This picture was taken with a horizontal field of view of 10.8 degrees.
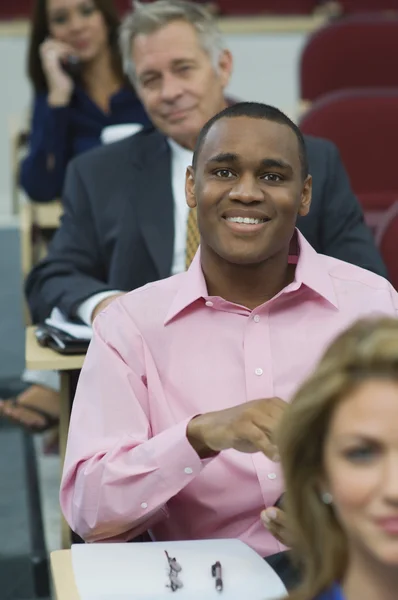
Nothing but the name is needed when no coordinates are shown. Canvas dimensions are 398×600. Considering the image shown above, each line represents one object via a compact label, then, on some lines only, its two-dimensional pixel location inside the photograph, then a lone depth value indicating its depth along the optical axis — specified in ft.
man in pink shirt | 9.40
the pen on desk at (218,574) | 7.90
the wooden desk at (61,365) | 13.04
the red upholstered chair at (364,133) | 19.44
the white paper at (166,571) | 7.81
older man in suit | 14.01
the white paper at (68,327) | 13.30
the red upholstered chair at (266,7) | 34.42
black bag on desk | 13.21
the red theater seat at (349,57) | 23.60
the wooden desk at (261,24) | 33.77
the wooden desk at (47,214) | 20.79
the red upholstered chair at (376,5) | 33.57
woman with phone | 22.14
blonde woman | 5.36
